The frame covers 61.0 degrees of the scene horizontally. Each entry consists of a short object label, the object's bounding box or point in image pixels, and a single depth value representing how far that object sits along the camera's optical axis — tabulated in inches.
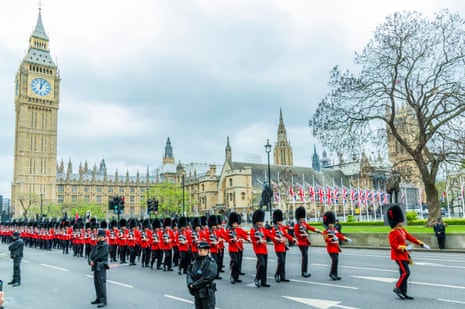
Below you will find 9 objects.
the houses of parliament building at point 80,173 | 3307.1
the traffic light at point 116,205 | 1189.1
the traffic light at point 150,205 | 1444.1
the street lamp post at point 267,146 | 1291.0
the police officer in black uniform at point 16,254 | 489.1
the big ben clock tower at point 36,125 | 4256.9
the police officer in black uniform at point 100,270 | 370.0
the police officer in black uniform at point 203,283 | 247.8
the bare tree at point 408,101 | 975.6
